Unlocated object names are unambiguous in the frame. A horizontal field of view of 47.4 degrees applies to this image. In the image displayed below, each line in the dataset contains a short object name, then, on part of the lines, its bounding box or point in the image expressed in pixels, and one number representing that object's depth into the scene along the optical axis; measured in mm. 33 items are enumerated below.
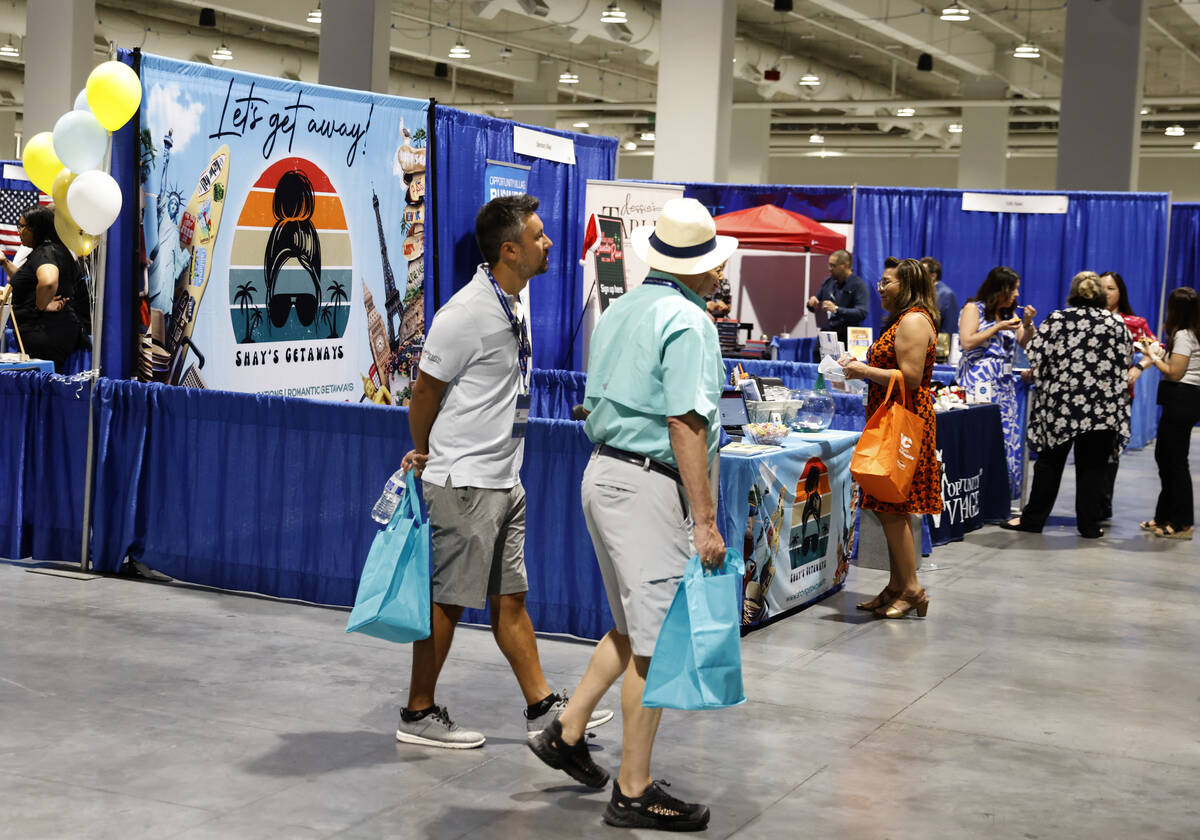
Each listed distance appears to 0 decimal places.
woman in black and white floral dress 7418
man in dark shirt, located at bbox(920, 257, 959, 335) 10930
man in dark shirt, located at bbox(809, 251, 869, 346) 10883
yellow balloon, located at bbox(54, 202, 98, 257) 6000
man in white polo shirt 3488
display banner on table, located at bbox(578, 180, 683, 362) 9039
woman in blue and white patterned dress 7832
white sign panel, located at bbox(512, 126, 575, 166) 8195
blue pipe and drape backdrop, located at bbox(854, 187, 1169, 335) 12453
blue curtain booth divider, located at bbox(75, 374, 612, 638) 4910
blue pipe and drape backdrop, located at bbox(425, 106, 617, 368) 7367
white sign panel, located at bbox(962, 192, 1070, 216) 12547
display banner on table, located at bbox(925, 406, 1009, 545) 7211
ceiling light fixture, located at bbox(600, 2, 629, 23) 16109
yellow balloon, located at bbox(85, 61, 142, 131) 5164
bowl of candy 5359
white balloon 5207
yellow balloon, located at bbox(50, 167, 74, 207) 5953
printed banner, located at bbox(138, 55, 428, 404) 5699
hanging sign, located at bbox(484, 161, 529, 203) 7759
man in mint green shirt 2986
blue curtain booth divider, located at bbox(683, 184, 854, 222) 13266
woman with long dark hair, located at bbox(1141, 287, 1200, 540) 7543
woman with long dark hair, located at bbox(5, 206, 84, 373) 7004
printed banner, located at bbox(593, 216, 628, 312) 9000
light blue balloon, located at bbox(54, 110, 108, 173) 5476
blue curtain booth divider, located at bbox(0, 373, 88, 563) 5613
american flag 11039
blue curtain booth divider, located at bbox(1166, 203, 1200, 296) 14953
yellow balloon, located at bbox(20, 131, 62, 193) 6551
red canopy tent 12273
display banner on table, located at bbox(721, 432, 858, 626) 4988
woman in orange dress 5289
